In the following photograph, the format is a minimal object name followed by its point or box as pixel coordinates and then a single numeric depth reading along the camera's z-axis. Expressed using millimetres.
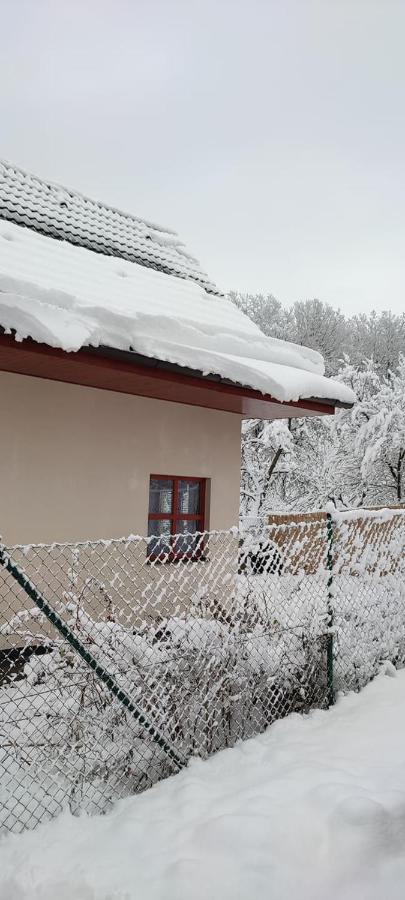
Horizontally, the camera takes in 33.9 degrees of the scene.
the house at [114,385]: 5785
